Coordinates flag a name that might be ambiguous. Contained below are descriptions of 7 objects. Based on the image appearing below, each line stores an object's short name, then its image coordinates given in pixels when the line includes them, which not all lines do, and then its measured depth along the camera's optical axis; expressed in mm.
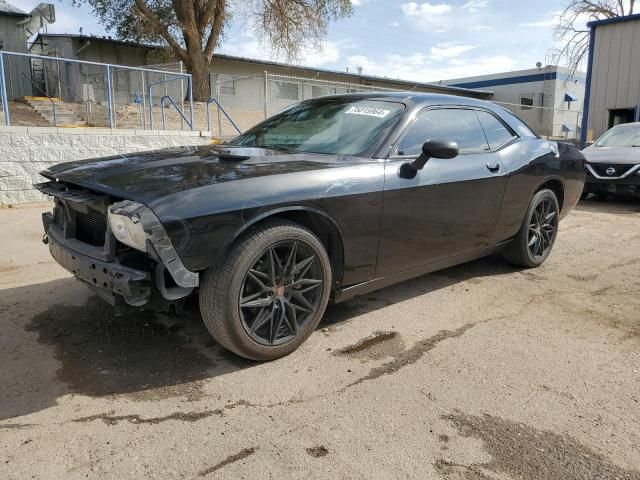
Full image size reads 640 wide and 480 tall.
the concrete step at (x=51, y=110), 16125
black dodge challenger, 2525
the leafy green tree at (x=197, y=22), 18375
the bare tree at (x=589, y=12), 27469
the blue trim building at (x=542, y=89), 33691
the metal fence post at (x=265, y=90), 14008
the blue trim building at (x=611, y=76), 16516
